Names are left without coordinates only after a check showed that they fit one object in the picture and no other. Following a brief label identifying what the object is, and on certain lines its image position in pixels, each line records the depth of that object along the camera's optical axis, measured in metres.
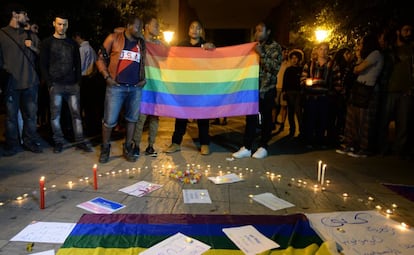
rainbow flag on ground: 2.53
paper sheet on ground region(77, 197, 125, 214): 3.19
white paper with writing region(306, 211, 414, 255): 2.65
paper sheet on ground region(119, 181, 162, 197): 3.68
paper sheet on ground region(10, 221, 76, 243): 2.63
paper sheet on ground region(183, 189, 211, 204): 3.50
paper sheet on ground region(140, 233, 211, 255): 2.48
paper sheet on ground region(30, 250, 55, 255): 2.45
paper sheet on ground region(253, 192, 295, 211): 3.45
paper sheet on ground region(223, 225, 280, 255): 2.56
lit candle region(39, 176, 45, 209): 3.06
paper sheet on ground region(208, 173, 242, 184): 4.15
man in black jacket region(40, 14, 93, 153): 4.91
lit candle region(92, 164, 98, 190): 3.69
